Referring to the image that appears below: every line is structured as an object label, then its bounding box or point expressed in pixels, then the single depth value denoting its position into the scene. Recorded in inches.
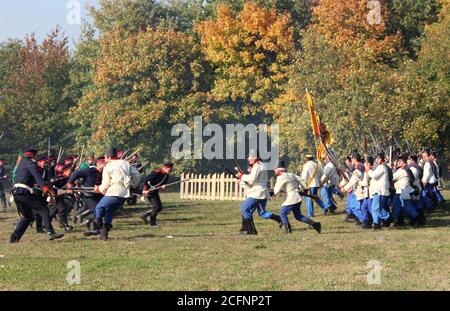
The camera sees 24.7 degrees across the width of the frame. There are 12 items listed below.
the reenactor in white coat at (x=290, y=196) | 896.3
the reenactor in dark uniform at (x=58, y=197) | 953.1
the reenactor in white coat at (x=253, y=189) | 896.3
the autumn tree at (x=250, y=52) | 2231.8
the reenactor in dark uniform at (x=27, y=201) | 834.8
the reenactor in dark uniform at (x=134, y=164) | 1331.8
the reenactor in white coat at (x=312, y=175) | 1192.2
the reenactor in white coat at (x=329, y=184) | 1198.3
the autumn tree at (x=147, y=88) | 2305.6
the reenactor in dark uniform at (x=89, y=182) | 941.8
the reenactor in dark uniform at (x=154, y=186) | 1054.4
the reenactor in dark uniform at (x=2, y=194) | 1355.8
